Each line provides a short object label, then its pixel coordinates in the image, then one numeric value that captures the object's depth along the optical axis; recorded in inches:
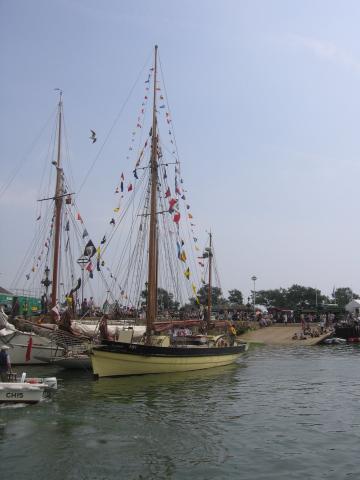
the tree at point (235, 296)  5713.6
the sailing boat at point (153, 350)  1043.3
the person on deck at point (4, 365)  758.5
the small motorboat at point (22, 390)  713.0
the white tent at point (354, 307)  2881.4
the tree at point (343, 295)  5580.7
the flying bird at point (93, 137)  1312.5
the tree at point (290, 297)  5265.8
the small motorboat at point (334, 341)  2050.9
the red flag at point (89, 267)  1259.8
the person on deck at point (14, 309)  1234.7
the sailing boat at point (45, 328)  1185.4
